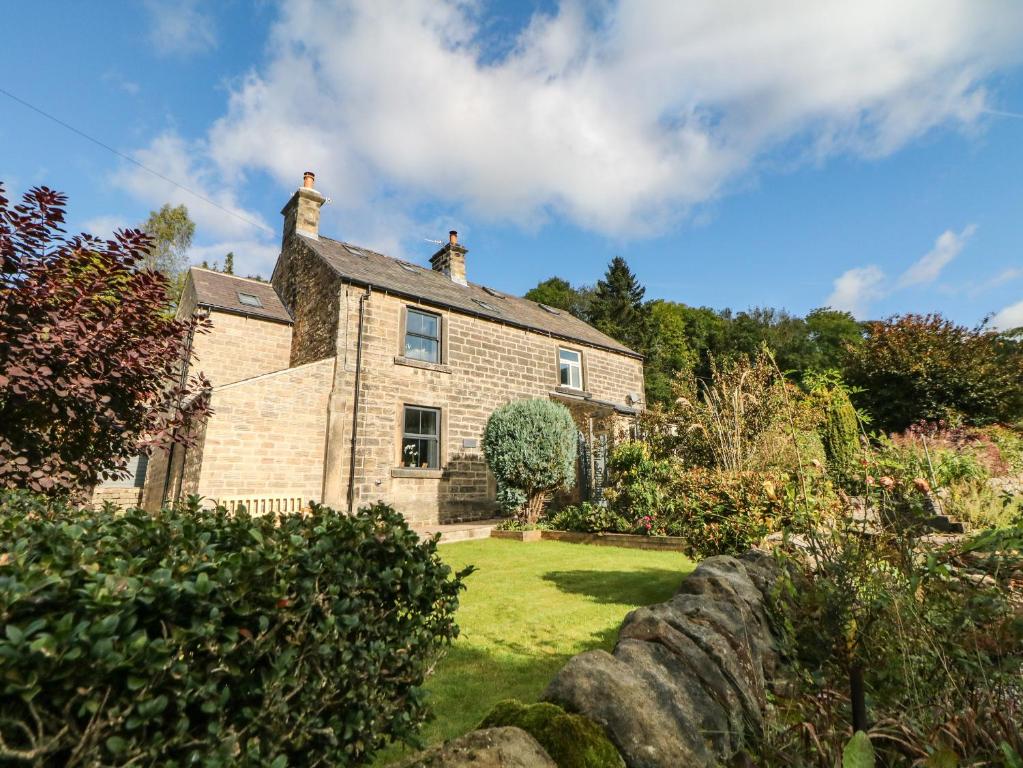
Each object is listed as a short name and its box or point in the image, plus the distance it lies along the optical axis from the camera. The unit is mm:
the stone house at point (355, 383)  11930
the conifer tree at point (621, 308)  41188
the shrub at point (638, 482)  10711
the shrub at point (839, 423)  13484
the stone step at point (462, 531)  11469
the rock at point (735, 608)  2996
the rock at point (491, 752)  1746
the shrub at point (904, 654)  2078
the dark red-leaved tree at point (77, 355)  4035
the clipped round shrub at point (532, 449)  12406
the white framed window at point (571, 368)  18297
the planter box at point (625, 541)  9213
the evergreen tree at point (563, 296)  47988
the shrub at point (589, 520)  10757
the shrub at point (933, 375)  20016
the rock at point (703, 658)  2486
